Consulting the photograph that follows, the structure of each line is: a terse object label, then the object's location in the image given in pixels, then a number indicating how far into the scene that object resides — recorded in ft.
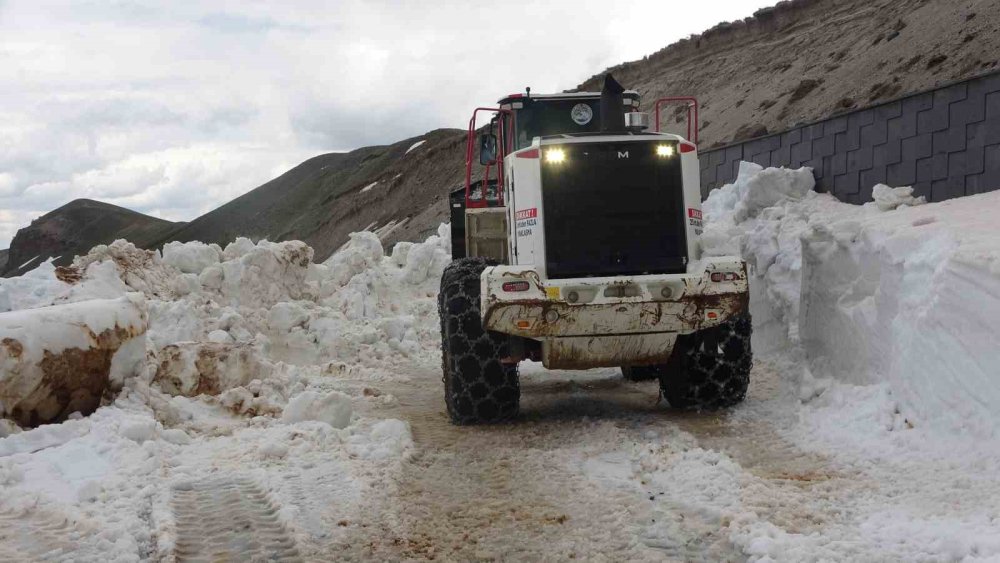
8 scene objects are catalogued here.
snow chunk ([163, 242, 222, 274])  42.50
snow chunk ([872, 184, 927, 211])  30.14
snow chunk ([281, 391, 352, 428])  22.39
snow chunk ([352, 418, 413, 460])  20.25
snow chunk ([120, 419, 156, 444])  19.58
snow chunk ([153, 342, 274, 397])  26.71
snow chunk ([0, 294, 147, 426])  20.38
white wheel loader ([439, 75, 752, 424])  22.22
